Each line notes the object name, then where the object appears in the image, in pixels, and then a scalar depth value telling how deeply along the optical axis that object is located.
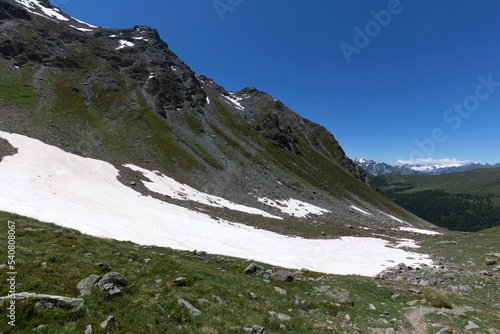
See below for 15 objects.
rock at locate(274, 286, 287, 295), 16.15
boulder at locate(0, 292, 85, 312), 8.82
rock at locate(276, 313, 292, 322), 12.14
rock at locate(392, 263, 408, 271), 29.39
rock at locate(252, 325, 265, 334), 10.55
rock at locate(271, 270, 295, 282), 19.39
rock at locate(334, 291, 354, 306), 15.62
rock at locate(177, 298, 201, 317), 11.24
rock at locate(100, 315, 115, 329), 8.87
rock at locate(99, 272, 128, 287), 11.99
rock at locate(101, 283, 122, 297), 11.02
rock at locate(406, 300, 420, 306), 15.61
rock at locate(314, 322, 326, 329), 11.87
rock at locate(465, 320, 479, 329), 12.72
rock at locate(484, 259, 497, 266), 26.29
